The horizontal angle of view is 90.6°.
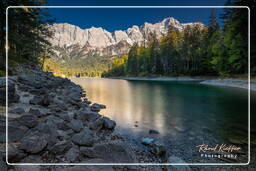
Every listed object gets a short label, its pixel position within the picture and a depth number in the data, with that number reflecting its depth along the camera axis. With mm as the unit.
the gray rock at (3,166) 2054
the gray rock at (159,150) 3637
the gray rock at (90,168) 2365
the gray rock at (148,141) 4094
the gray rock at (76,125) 4047
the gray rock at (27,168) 2143
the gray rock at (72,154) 2617
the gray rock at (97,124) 4809
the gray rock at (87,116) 5523
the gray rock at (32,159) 2355
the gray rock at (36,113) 4195
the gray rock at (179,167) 2924
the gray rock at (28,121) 3285
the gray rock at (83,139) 3191
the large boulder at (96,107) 8755
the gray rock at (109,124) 5230
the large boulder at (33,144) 2457
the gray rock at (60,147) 2661
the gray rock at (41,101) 5902
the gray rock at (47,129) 3097
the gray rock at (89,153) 2777
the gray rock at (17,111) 4059
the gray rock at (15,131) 2743
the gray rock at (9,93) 4486
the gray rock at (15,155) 2225
